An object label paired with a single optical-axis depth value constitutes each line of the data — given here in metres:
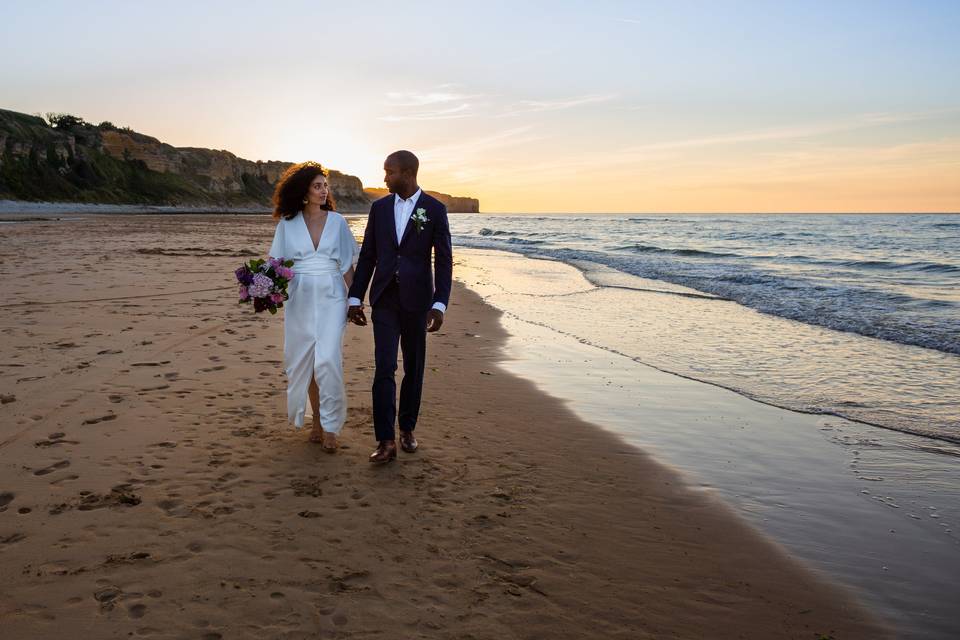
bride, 4.34
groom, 4.13
